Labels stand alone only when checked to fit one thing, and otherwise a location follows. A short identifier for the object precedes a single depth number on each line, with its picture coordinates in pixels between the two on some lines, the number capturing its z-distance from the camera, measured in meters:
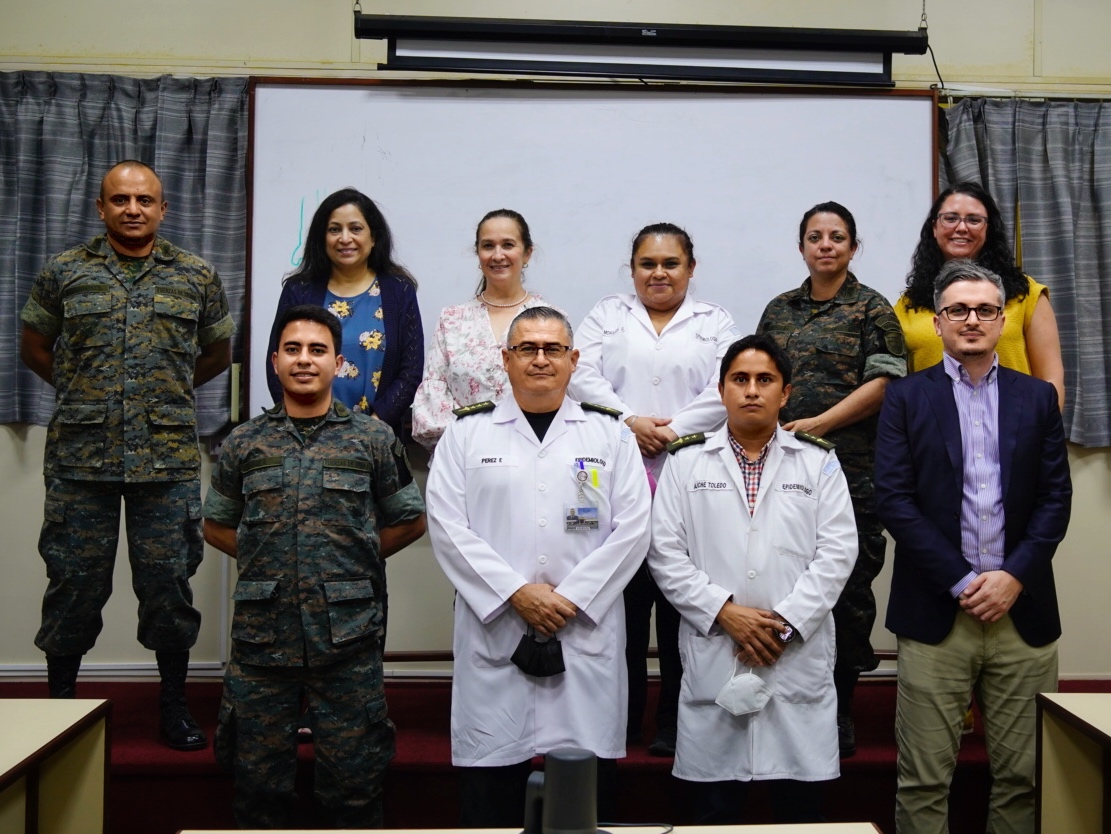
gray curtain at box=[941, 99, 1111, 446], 4.20
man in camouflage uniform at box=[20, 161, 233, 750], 3.02
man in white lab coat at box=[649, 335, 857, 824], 2.60
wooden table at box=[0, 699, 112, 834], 2.29
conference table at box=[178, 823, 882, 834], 1.74
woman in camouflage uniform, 3.16
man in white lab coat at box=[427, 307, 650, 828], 2.63
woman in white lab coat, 3.12
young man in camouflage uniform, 2.61
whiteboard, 4.12
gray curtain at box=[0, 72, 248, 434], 4.10
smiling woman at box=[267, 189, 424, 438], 3.38
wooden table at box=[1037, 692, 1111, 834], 2.46
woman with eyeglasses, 3.10
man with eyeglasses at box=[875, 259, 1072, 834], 2.65
